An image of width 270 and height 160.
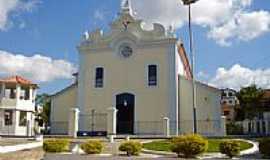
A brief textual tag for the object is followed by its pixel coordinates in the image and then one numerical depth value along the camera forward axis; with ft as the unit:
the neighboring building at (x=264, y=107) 114.19
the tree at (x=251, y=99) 115.56
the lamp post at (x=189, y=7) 66.11
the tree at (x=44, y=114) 127.67
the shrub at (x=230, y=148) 37.10
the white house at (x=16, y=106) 82.94
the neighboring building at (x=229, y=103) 157.63
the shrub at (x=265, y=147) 37.97
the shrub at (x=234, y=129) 103.45
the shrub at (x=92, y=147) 37.24
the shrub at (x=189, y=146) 35.31
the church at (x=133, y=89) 78.12
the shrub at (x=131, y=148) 37.48
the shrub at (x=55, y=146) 37.66
